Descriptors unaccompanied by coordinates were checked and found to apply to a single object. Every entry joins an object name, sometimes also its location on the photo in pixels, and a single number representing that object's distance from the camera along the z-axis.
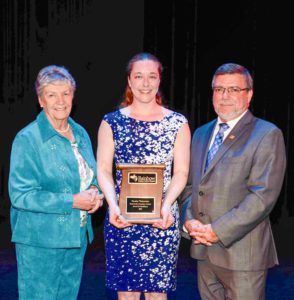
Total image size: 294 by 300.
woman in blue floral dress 3.16
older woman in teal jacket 2.91
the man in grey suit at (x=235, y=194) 2.79
